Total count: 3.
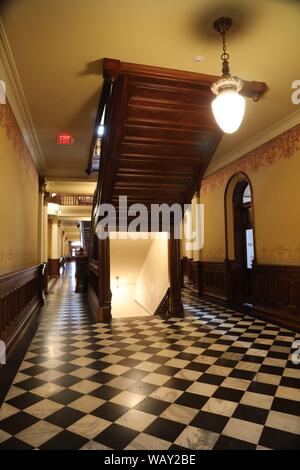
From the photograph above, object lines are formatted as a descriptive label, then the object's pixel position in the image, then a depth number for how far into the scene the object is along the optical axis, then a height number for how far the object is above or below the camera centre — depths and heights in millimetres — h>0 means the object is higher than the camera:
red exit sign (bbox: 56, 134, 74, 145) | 5421 +1979
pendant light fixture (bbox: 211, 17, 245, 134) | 2830 +1398
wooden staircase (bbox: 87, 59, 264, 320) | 3797 +1642
